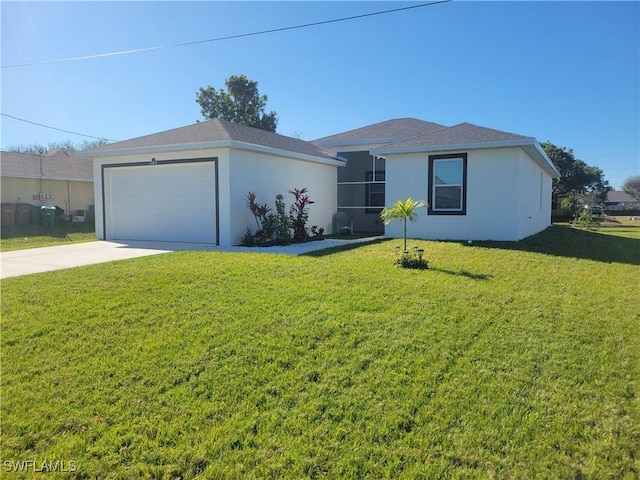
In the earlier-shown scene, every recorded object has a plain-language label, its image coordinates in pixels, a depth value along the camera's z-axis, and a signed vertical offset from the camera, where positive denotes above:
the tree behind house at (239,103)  32.31 +8.65
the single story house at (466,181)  11.41 +1.02
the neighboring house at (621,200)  65.81 +2.87
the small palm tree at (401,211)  8.48 +0.10
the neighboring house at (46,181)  20.28 +1.69
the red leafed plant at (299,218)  12.95 -0.09
